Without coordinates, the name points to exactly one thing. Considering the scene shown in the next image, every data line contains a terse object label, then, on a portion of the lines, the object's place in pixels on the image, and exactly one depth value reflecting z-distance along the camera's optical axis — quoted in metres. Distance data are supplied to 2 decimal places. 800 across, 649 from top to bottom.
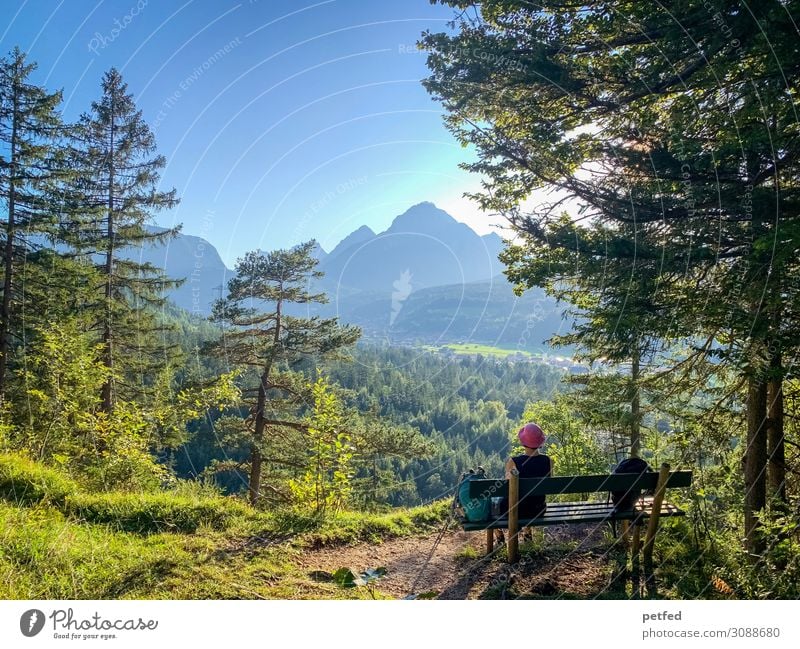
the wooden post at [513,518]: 4.72
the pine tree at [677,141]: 4.34
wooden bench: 4.74
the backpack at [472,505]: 4.98
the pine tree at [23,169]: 11.50
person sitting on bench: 5.15
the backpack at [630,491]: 5.20
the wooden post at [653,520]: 4.86
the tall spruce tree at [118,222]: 15.22
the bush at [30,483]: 5.43
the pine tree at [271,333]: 15.73
